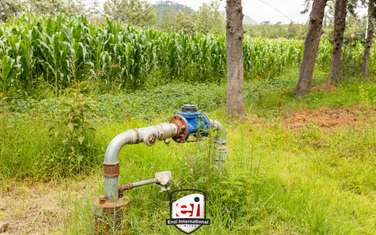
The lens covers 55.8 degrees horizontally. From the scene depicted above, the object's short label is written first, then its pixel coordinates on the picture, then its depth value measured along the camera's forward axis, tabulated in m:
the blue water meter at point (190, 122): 2.53
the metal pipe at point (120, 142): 2.18
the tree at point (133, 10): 49.84
